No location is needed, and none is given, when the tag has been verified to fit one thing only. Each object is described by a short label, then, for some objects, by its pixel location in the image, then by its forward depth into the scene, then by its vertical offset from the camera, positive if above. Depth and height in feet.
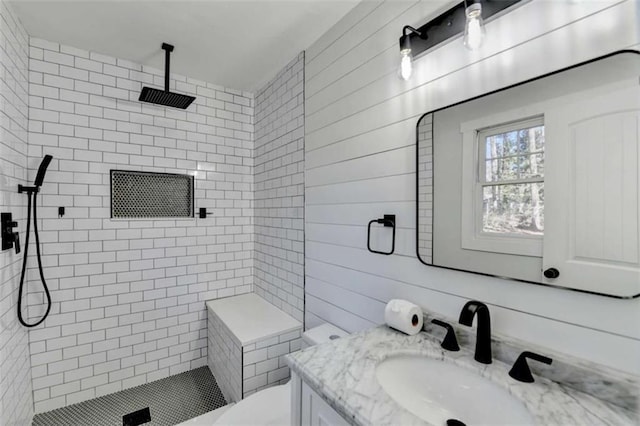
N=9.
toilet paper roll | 4.11 -1.45
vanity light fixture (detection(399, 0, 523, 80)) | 3.40 +2.48
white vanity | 2.58 -1.74
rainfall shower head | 7.22 +3.02
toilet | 4.94 -3.39
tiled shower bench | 6.48 -3.12
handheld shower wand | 6.09 -0.30
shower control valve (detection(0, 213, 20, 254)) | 5.27 -0.35
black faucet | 3.37 -1.40
